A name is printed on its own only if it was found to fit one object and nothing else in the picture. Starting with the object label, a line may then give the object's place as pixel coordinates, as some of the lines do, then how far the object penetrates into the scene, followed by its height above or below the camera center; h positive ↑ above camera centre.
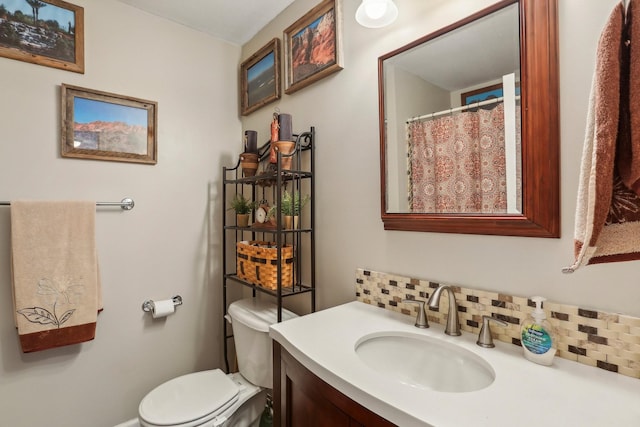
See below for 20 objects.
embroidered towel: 1.33 -0.25
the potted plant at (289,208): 1.45 +0.03
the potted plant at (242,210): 1.78 +0.03
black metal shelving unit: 1.43 -0.06
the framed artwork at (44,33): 1.39 +0.88
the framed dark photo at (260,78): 1.78 +0.85
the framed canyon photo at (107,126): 1.50 +0.48
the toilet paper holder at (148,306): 1.70 -0.49
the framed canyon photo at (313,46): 1.39 +0.83
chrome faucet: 0.95 -0.32
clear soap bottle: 0.75 -0.31
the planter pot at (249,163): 1.76 +0.30
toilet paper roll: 1.68 -0.51
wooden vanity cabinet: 0.68 -0.48
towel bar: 1.59 +0.07
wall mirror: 0.81 +0.27
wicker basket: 1.44 -0.24
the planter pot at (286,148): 1.46 +0.32
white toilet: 1.25 -0.80
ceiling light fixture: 1.07 +0.71
